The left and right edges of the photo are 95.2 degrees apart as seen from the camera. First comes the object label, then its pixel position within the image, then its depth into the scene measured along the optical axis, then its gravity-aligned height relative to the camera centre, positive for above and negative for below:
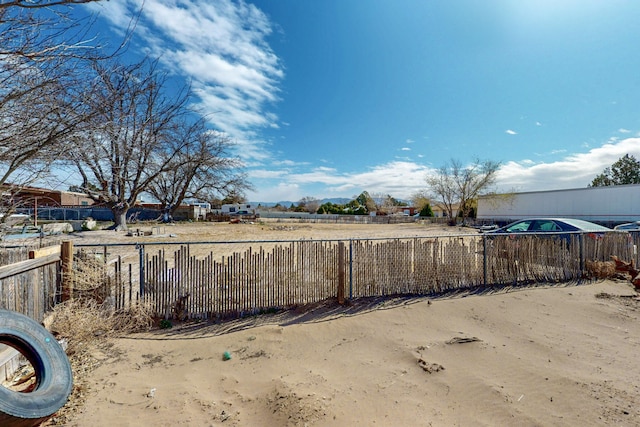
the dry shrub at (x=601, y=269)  7.26 -1.51
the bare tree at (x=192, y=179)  24.58 +3.58
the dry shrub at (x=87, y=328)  3.48 -1.69
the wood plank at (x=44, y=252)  4.22 -0.58
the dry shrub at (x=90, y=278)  4.57 -1.04
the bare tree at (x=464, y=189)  38.09 +2.92
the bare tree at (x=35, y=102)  3.27 +1.46
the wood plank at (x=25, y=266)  3.34 -0.67
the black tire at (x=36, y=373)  2.30 -1.51
